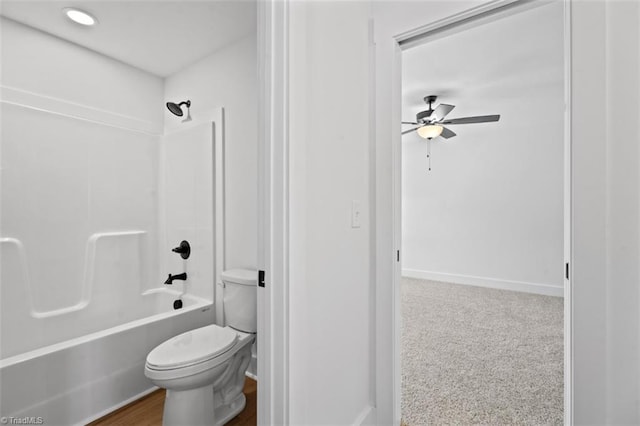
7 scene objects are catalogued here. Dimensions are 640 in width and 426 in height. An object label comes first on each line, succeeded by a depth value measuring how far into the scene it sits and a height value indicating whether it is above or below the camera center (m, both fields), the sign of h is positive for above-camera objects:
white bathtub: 1.39 -0.84
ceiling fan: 3.37 +1.09
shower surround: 1.61 -0.09
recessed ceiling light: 1.79 +1.22
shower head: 2.26 +0.80
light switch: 1.33 -0.01
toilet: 1.38 -0.75
